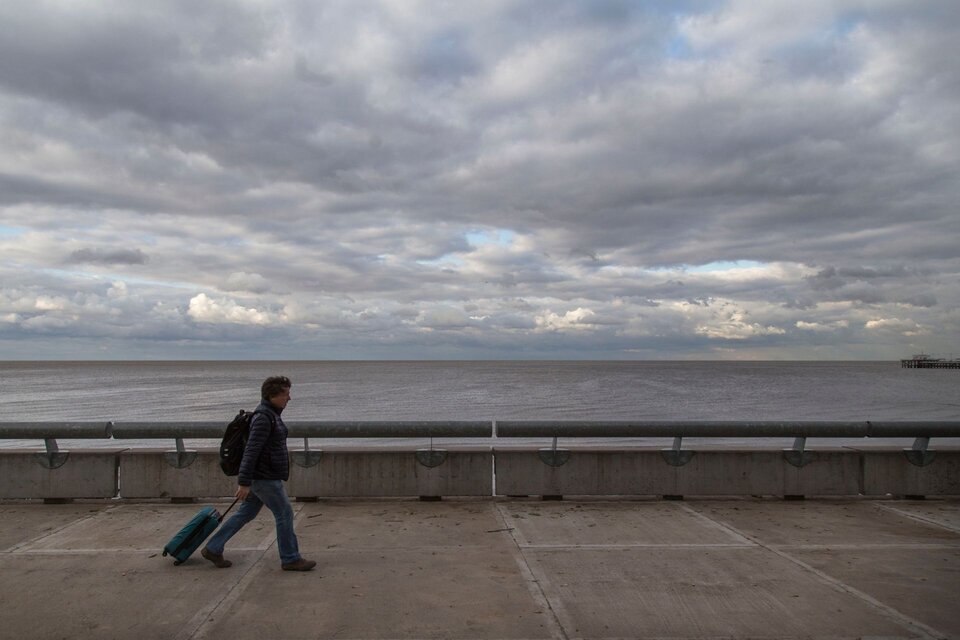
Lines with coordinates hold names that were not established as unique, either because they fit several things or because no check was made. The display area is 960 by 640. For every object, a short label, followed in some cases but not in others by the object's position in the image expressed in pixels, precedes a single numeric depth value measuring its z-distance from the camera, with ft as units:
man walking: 17.57
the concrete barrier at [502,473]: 25.98
